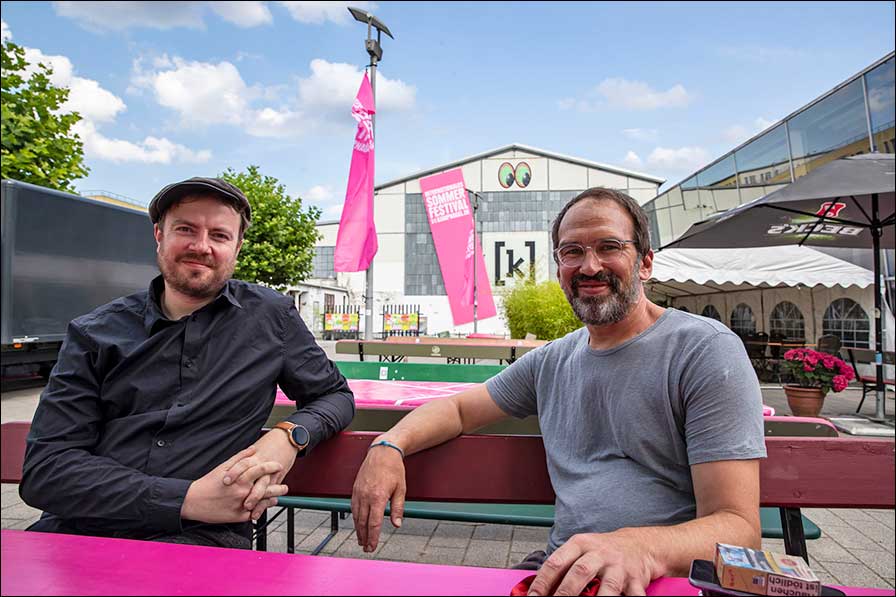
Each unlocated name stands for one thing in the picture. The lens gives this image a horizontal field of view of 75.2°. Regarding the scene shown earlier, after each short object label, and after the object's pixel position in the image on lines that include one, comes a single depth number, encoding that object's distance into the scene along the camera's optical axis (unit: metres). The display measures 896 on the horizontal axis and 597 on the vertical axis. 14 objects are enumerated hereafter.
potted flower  6.02
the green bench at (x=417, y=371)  4.54
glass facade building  8.00
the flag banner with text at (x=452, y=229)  27.23
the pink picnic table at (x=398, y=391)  3.18
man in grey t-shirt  1.13
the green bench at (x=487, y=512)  2.17
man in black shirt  1.39
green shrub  12.21
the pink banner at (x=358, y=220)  7.39
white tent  9.27
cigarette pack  0.85
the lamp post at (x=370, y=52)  7.99
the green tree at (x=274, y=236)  15.78
